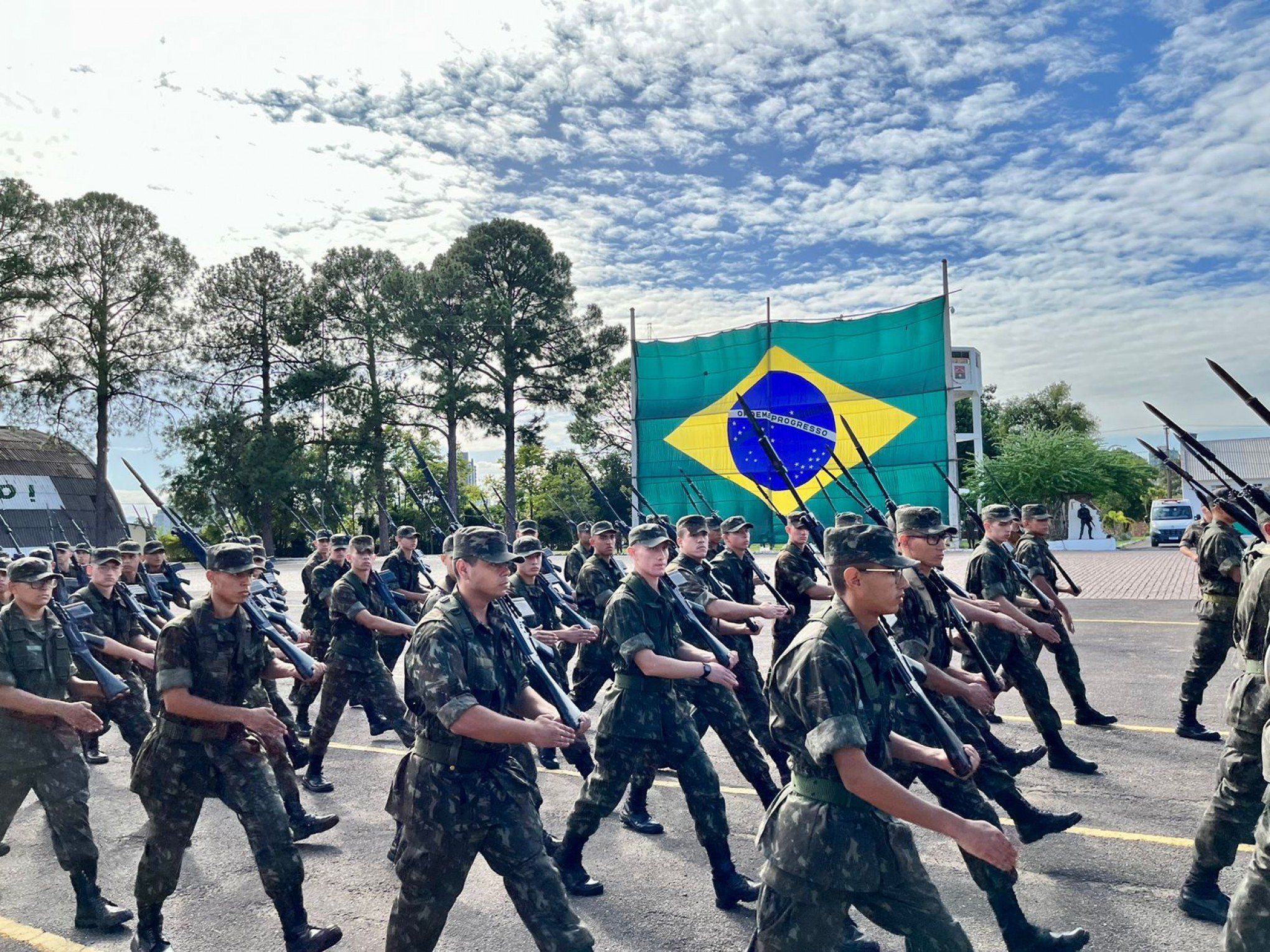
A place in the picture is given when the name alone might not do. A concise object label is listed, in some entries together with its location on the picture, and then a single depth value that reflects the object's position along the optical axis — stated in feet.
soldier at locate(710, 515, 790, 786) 23.32
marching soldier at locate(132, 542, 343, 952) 14.05
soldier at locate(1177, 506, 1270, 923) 14.08
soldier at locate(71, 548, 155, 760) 24.62
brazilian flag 112.16
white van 115.44
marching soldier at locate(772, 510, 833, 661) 27.35
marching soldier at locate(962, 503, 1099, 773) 22.81
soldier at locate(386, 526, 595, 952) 11.25
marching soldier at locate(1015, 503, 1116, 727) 26.40
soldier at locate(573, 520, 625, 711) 27.84
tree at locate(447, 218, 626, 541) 140.15
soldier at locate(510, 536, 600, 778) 22.89
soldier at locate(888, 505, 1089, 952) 13.37
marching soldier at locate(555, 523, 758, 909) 15.87
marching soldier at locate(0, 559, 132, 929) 16.05
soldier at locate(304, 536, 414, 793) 24.03
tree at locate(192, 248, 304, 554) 137.90
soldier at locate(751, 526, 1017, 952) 9.33
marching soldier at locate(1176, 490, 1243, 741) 25.36
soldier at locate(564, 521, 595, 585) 41.78
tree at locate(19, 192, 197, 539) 121.49
